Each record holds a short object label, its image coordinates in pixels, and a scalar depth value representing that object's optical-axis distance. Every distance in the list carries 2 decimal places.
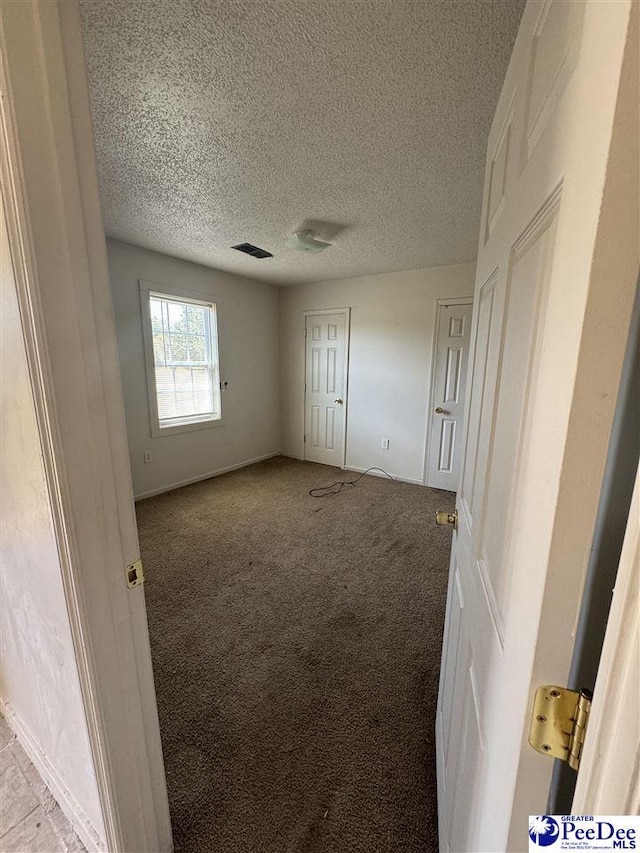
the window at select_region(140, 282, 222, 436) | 3.43
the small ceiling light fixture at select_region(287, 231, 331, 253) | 2.57
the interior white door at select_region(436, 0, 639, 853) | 0.31
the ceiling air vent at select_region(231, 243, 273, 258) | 3.03
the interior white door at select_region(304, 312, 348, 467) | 4.34
